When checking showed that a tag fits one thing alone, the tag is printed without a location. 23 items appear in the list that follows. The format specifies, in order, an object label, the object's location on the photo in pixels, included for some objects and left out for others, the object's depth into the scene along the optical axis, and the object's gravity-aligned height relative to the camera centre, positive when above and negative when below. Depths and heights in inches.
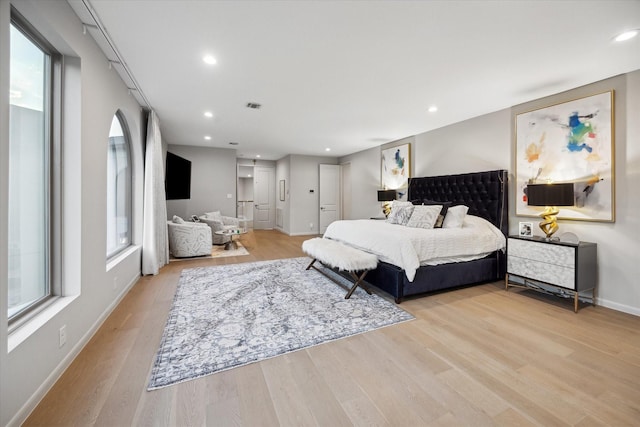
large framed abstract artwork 112.7 +28.5
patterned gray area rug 75.1 -40.0
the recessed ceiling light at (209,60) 98.6 +57.3
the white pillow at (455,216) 150.2 -2.1
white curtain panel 151.5 +8.3
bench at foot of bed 120.6 -22.0
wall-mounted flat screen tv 194.5 +26.5
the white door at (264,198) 362.9 +19.2
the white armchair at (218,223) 240.0 -10.3
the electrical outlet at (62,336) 68.6 -32.6
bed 120.4 -15.0
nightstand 109.7 -23.1
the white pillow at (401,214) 162.7 -1.0
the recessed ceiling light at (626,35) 81.9 +55.6
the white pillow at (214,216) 250.1 -4.0
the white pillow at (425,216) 149.5 -2.1
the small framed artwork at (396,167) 221.1 +39.7
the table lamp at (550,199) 112.8 +6.2
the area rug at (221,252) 200.2 -33.2
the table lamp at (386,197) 228.2 +13.1
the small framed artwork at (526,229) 131.6 -8.1
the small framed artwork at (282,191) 341.1 +26.9
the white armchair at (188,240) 196.5 -20.9
